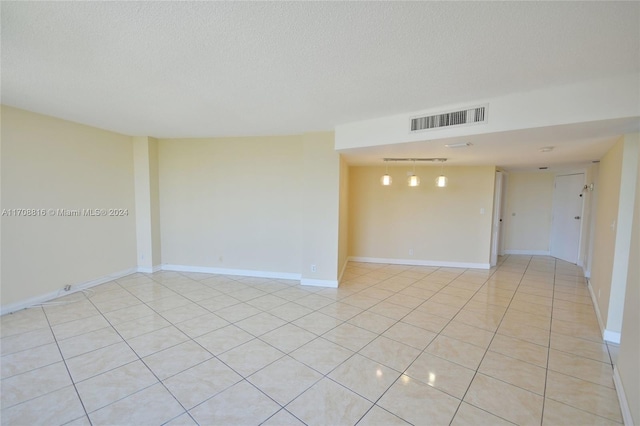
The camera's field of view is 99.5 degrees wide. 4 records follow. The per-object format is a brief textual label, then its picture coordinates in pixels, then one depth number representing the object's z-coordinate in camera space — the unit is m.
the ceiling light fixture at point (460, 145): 3.27
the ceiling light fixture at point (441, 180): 5.02
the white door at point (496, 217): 6.03
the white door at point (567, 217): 6.27
